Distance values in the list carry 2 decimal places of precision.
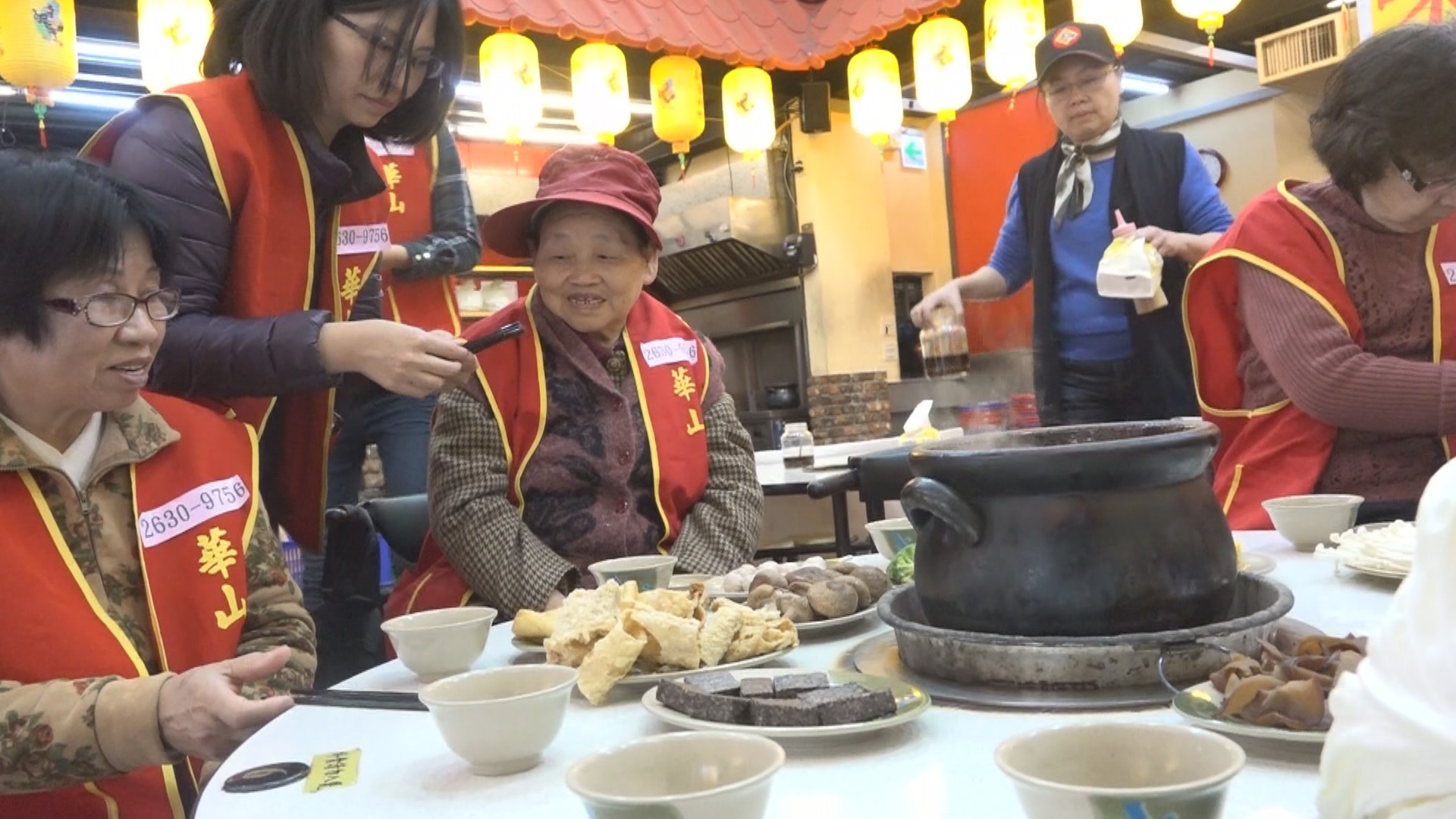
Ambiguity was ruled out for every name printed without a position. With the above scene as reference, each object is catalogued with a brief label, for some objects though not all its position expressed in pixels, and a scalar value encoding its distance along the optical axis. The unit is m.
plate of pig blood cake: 0.83
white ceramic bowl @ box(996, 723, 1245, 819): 0.55
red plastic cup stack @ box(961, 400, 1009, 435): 5.20
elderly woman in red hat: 1.89
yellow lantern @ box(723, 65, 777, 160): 6.73
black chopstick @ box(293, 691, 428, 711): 1.05
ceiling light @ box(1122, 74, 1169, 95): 8.40
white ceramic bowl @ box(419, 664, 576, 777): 0.83
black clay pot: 0.87
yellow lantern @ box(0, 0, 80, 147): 4.31
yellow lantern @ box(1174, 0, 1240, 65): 4.96
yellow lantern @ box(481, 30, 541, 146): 5.60
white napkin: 0.45
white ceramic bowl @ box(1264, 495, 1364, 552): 1.50
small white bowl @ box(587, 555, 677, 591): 1.41
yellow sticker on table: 0.86
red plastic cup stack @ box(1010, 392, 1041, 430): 5.32
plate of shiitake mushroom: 1.23
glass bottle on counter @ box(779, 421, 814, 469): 3.74
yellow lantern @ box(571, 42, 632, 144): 5.97
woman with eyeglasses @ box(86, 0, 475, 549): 1.66
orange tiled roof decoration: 5.54
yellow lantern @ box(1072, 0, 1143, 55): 5.12
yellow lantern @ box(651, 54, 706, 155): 6.31
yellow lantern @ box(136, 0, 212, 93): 4.50
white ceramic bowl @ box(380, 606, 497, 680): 1.17
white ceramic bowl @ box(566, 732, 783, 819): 0.62
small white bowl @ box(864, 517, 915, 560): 1.61
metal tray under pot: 0.86
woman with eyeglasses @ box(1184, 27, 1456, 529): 1.88
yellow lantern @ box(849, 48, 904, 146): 6.81
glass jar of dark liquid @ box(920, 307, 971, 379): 3.45
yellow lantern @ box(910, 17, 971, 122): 6.30
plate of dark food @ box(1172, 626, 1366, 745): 0.72
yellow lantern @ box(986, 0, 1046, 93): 5.74
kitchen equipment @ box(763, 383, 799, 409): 8.02
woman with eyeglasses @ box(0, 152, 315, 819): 1.15
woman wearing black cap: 3.03
